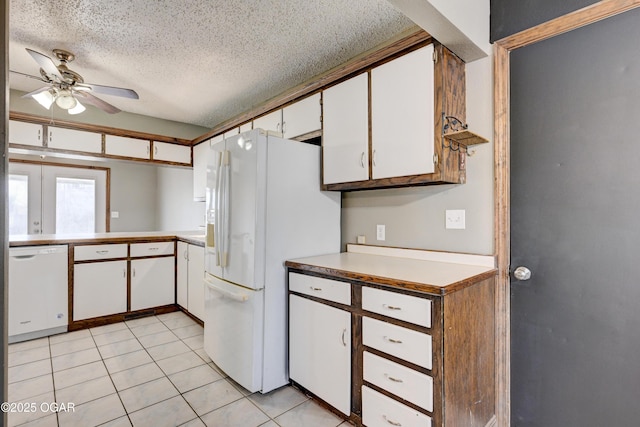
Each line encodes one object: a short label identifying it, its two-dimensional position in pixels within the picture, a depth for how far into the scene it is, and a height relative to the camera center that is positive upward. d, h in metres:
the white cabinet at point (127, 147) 3.75 +0.83
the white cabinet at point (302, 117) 2.43 +0.80
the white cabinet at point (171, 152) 4.14 +0.84
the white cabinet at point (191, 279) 3.25 -0.72
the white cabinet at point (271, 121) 2.80 +0.88
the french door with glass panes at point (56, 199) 4.84 +0.25
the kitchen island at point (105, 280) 2.89 -0.69
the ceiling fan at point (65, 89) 2.54 +1.06
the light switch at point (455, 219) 1.91 -0.03
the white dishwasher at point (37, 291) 2.83 -0.73
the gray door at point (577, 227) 1.38 -0.06
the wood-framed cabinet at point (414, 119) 1.71 +0.56
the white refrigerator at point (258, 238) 2.03 -0.17
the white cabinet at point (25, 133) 3.16 +0.83
